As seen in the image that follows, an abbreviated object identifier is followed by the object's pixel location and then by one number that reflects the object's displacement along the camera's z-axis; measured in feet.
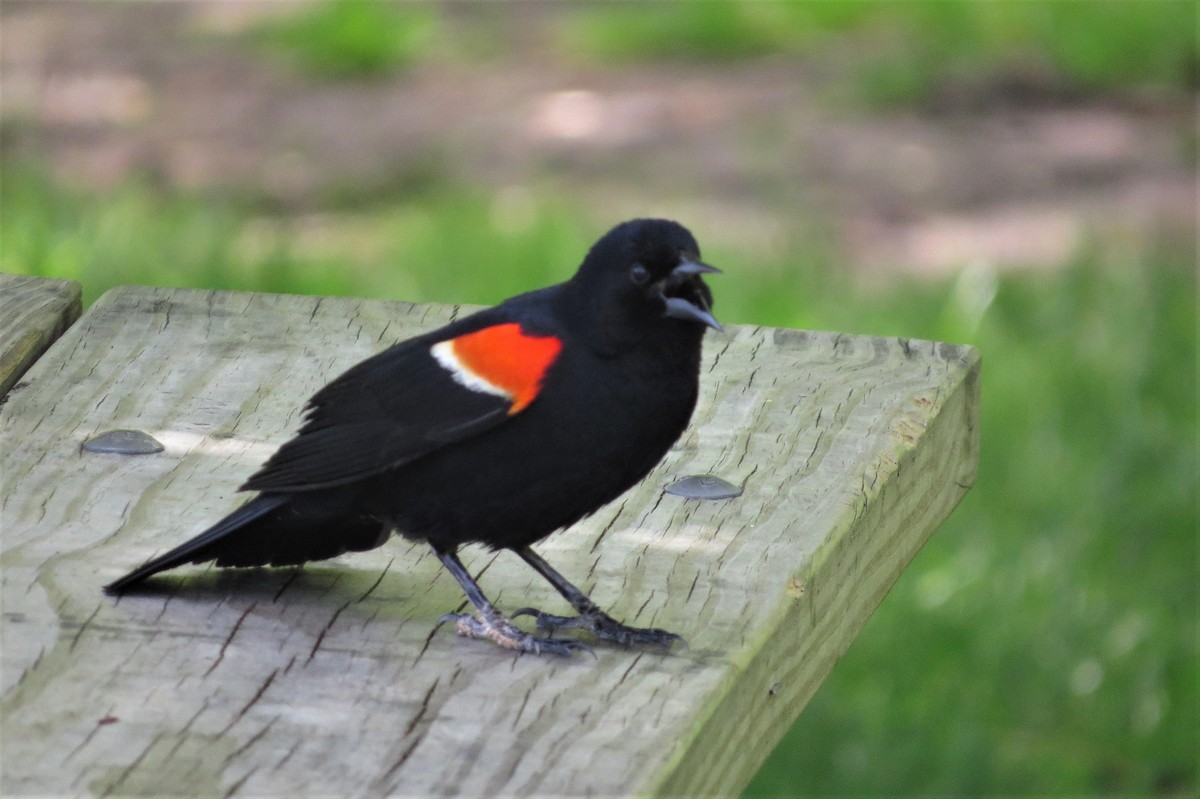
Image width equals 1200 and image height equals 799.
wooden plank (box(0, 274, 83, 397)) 19.66
